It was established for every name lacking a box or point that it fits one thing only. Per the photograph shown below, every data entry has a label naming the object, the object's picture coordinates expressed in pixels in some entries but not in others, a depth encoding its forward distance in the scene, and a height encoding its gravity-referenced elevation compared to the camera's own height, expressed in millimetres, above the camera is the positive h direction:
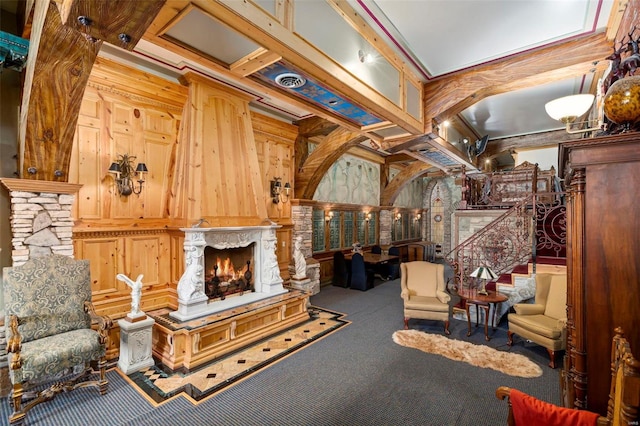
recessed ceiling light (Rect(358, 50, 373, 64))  2898 +1558
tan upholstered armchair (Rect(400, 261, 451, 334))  4844 -1377
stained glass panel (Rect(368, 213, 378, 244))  10062 -504
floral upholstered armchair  2803 -1195
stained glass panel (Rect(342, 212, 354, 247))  8891 -467
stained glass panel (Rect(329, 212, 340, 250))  8438 -505
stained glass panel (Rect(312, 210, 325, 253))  7895 -423
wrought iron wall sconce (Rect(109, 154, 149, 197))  4156 +591
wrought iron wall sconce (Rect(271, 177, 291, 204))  6391 +524
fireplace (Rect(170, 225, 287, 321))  4289 -839
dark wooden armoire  1506 -216
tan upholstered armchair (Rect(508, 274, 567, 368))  3781 -1450
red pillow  1546 -1093
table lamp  4536 -914
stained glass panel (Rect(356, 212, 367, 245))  9438 -391
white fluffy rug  3748 -1927
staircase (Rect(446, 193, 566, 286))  5172 -679
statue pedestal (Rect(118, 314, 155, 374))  3678 -1613
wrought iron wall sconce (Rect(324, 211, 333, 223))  8172 -45
